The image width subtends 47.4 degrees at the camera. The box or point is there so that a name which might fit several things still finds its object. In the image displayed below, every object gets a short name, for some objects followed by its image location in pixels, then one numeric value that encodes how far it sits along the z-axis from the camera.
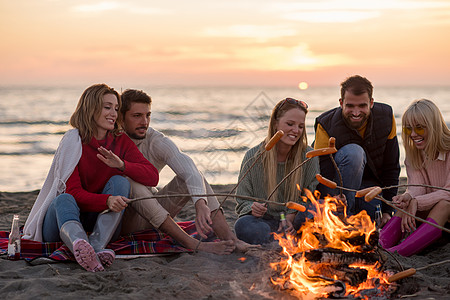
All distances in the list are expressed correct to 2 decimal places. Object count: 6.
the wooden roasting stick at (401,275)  3.16
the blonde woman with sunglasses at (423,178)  4.37
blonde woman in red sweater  4.00
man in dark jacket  4.78
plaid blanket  4.04
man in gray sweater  4.30
